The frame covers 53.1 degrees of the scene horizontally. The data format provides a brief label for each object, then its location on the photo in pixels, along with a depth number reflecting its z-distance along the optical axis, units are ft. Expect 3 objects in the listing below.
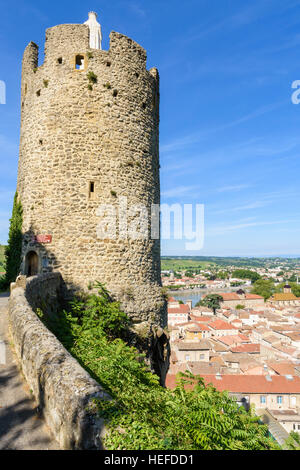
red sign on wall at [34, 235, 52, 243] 29.96
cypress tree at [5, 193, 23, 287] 33.06
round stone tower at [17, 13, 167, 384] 29.58
